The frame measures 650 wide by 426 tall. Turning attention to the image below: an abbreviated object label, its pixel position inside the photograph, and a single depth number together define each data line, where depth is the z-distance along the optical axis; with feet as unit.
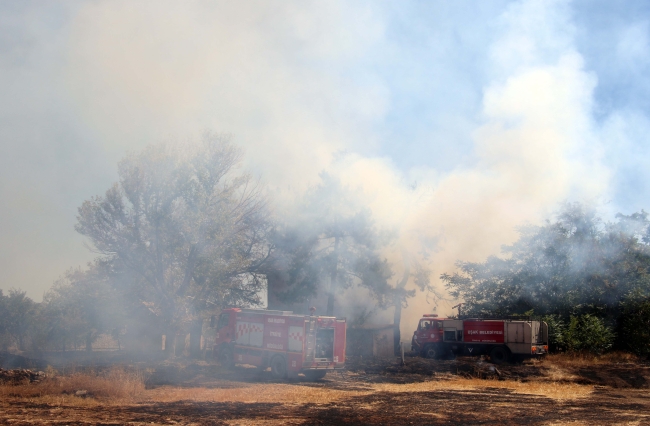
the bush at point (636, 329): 113.60
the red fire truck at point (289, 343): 78.95
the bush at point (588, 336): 113.60
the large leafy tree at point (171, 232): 94.07
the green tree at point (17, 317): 171.12
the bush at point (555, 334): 114.62
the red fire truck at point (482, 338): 102.22
